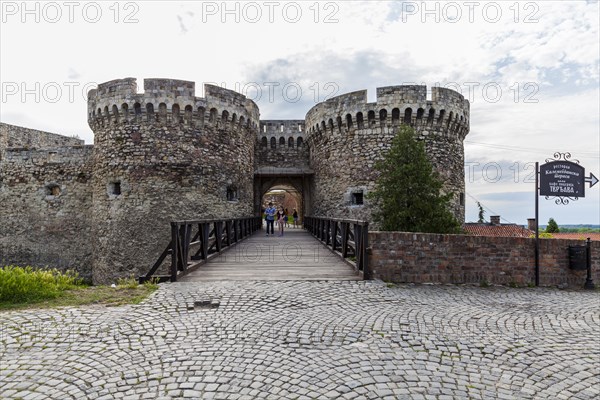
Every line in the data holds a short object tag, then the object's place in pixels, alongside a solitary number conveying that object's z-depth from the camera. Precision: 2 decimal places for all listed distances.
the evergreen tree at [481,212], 32.05
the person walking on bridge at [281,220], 14.39
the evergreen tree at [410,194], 10.31
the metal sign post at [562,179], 6.79
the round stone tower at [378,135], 13.87
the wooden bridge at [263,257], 6.07
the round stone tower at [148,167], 12.32
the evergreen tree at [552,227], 31.00
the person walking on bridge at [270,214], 13.81
